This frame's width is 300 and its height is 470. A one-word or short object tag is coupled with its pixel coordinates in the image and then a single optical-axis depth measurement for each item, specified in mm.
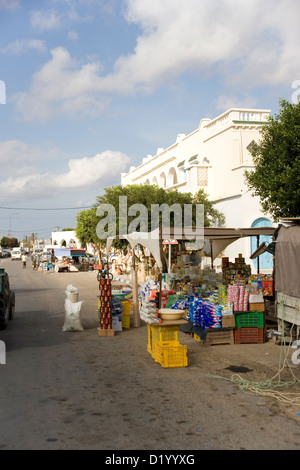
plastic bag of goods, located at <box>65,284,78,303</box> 12125
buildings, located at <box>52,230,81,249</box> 110781
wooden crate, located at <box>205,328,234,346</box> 10344
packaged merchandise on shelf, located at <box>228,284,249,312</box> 10492
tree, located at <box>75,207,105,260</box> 51900
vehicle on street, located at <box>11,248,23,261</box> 94319
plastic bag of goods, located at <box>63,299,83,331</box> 11945
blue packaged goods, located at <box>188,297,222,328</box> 10344
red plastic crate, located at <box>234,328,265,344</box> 10516
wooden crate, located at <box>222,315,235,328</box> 10359
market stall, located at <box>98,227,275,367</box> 8703
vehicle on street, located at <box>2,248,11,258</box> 115800
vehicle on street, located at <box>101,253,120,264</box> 43159
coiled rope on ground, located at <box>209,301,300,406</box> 6466
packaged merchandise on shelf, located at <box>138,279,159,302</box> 14102
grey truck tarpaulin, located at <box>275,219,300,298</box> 9398
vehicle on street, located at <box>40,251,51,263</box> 55472
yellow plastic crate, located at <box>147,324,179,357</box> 8594
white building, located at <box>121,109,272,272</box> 28922
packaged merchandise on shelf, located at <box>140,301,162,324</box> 10328
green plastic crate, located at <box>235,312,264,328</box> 10570
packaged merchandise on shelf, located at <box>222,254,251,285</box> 14039
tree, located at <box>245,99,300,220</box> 17641
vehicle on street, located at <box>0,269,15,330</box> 12094
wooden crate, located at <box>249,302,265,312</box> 10584
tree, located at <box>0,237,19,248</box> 169050
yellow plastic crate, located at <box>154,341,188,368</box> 8219
